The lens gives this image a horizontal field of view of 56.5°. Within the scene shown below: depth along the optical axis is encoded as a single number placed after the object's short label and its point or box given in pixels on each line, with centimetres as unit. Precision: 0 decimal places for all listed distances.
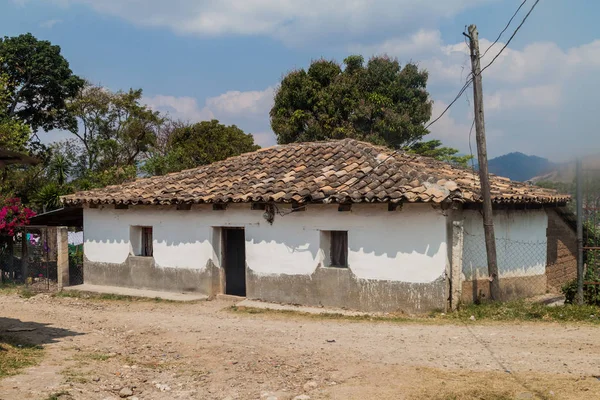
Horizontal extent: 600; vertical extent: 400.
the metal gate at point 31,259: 1631
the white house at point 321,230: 1115
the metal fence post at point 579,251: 993
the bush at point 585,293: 1023
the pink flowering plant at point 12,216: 1697
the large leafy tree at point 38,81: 3058
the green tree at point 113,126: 3384
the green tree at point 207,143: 3047
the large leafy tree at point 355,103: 2691
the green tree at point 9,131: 2201
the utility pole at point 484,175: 1084
